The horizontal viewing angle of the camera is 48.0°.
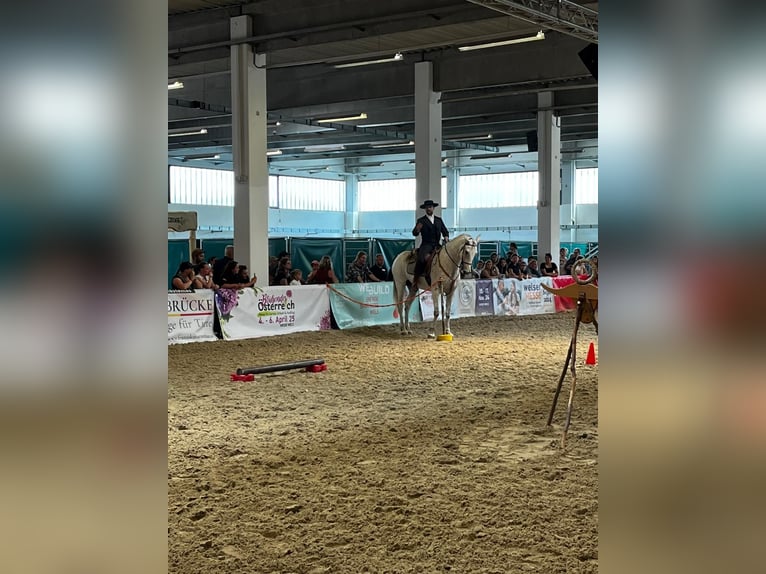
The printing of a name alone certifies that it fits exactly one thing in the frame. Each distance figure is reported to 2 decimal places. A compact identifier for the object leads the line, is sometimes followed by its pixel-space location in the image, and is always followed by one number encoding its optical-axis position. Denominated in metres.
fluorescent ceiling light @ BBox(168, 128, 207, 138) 29.11
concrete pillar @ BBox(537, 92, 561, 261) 23.94
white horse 14.71
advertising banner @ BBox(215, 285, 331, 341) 14.36
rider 15.30
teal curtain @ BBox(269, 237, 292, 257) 21.48
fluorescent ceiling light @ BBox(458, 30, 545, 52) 16.03
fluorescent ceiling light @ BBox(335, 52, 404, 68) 18.08
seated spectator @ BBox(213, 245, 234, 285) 15.27
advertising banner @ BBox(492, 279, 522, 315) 19.97
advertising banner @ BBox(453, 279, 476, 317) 19.09
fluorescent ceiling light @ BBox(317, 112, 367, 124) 22.80
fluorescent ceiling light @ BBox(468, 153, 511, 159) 37.42
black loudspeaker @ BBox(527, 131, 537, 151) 26.41
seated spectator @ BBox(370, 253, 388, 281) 18.88
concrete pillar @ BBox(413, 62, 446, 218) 19.97
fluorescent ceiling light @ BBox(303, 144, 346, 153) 35.54
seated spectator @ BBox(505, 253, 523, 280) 21.81
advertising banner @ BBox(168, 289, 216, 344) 13.63
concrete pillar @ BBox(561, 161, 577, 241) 40.16
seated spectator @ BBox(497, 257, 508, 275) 22.04
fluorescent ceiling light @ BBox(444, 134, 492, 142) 31.80
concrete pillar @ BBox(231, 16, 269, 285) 17.05
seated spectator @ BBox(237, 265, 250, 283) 15.35
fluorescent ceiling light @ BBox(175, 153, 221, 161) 38.59
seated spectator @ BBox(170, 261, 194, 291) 13.96
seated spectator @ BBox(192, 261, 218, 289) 14.35
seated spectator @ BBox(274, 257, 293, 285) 17.14
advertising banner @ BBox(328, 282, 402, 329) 16.47
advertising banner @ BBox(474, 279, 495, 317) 19.59
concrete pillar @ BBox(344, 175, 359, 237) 46.62
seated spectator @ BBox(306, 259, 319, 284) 17.73
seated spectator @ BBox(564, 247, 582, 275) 23.95
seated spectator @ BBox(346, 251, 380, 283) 18.53
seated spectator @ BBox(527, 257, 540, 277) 22.86
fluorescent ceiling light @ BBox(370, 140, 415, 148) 35.23
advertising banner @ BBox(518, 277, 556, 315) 20.62
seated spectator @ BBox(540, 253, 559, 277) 22.86
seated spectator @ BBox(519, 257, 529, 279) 22.12
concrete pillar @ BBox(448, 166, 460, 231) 42.91
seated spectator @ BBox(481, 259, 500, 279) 21.14
